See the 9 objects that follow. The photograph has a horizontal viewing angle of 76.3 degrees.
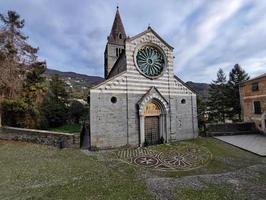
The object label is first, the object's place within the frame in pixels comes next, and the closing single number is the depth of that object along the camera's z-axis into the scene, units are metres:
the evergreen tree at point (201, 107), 31.70
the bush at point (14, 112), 15.88
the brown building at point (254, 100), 19.11
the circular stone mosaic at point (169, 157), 10.02
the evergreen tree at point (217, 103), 30.74
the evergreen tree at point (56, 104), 23.99
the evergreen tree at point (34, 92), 17.11
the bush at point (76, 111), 32.23
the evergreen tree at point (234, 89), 29.44
